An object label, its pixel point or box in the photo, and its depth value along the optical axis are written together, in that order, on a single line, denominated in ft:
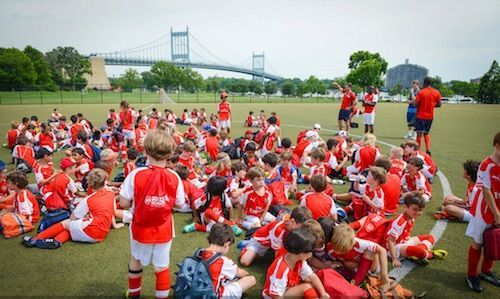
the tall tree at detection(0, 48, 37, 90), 184.55
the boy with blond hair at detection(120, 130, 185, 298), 9.27
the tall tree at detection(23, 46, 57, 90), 209.36
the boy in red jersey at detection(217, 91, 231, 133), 46.44
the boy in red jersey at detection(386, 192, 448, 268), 12.84
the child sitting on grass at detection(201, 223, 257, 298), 10.59
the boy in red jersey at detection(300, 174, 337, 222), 14.88
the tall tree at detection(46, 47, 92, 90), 260.21
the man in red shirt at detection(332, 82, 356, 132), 46.39
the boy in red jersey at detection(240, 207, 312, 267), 12.19
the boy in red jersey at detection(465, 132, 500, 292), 11.16
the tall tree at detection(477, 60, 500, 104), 184.14
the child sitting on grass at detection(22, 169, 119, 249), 15.38
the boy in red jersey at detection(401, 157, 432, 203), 19.89
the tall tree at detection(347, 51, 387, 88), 222.48
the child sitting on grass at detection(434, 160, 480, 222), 17.88
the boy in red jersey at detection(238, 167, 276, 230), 16.90
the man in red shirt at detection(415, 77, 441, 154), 32.96
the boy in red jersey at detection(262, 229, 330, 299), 9.71
